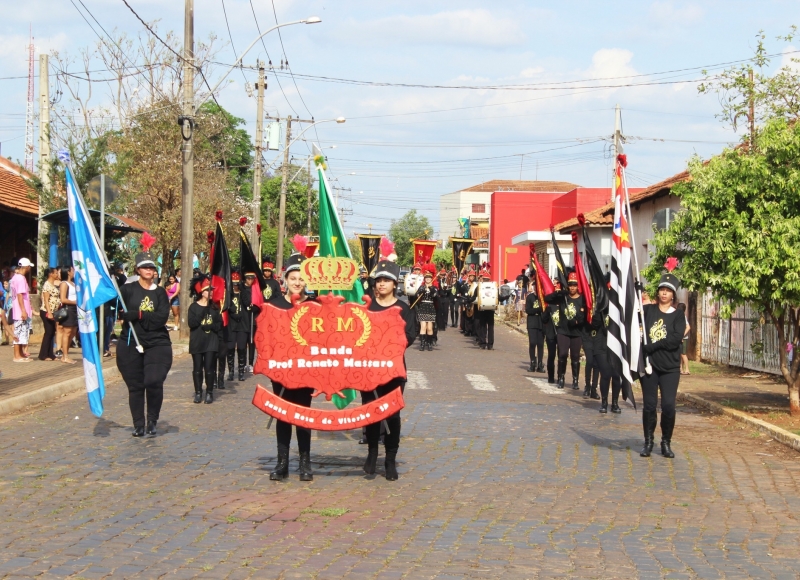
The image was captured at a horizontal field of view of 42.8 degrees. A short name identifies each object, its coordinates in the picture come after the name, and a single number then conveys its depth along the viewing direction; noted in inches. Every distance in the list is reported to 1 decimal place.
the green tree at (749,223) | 480.4
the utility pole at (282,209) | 1800.0
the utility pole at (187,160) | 928.3
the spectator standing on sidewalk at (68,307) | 717.3
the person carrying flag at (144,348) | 416.2
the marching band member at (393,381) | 344.2
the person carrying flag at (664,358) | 398.9
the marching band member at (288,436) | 339.6
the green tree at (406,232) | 4343.0
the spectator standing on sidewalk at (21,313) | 719.1
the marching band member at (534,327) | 747.4
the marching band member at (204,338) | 545.3
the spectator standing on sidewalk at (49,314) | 721.0
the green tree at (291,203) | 3063.5
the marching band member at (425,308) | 983.6
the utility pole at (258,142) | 1393.9
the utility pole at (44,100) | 861.2
